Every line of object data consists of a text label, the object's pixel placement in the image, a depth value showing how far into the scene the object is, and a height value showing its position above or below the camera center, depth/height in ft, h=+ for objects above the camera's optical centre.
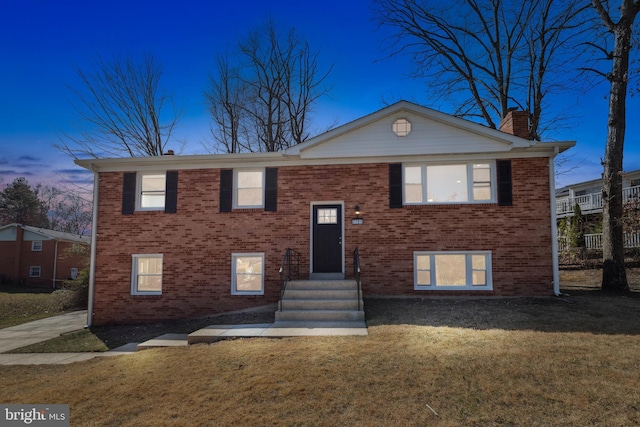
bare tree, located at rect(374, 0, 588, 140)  53.67 +29.62
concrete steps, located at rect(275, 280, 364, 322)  26.58 -5.06
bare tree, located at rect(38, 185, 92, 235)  143.43 +8.19
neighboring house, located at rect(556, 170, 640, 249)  52.65 +7.76
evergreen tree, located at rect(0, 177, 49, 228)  137.69 +12.17
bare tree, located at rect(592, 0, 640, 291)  35.88 +9.37
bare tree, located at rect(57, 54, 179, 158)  66.95 +20.44
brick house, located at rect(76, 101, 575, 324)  32.76 +2.14
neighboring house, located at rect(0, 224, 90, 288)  91.97 -5.45
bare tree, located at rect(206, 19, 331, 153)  73.26 +27.50
